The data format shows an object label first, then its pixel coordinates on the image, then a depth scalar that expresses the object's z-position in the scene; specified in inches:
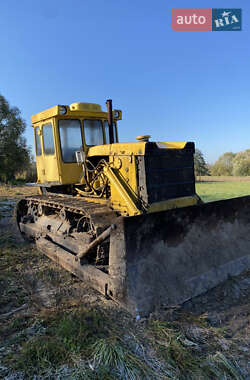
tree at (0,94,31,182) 1032.2
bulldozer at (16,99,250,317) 130.3
